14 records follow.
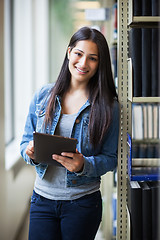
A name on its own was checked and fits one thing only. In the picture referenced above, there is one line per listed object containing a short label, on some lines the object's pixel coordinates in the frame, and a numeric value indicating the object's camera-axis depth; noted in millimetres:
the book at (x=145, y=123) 2158
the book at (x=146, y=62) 1638
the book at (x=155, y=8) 1611
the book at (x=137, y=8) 1612
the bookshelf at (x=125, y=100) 1687
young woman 1574
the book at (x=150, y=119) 2154
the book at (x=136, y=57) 1634
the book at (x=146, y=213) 1696
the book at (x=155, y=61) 1633
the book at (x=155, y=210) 1678
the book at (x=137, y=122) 2176
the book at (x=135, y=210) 1694
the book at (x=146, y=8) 1620
